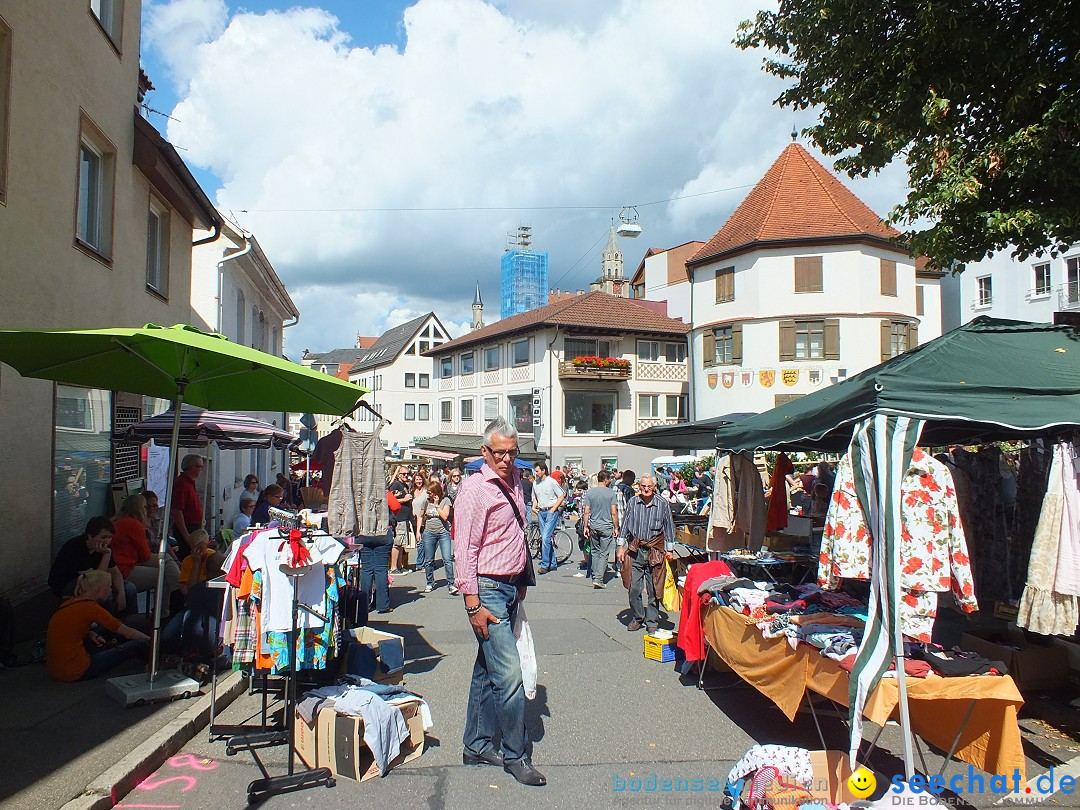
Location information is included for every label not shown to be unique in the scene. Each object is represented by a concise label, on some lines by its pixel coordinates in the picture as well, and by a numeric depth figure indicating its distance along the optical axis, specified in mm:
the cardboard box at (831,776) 4203
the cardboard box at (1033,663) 6199
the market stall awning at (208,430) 10219
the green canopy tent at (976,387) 4859
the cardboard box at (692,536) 11086
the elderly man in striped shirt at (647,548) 8914
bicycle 15922
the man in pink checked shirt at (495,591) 4641
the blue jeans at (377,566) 9609
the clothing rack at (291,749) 4453
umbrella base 5660
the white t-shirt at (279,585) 5148
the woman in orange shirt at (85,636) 6121
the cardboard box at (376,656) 6184
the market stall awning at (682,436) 11602
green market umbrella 5434
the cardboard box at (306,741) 4895
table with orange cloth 4066
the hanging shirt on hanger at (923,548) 4492
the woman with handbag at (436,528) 12352
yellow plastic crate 7621
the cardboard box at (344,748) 4738
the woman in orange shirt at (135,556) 8055
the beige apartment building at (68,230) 7500
